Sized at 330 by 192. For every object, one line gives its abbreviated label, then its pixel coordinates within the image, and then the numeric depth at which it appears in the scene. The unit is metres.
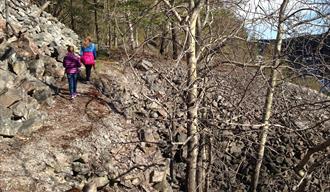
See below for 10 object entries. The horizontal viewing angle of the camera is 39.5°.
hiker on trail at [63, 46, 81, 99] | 12.42
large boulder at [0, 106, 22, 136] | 10.50
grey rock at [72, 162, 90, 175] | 10.38
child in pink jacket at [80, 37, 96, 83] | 13.35
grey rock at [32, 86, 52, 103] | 12.31
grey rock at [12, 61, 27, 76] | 12.38
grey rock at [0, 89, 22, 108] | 10.99
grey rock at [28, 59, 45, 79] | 13.06
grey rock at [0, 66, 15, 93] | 11.40
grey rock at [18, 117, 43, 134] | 10.96
